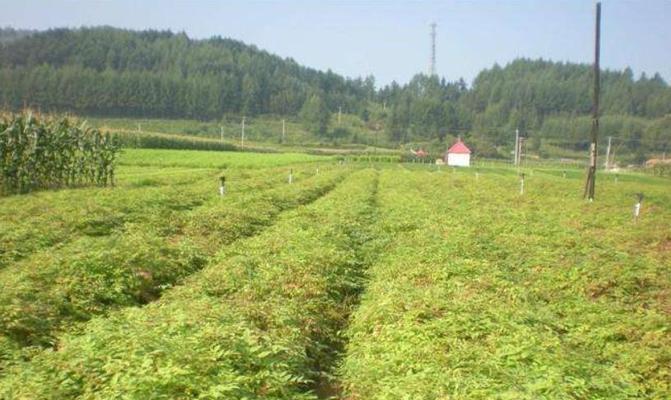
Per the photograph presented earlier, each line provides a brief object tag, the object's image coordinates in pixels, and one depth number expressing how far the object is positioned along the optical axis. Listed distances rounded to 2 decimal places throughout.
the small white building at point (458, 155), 88.62
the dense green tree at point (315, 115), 137.88
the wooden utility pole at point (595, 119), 30.11
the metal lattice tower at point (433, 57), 157.88
